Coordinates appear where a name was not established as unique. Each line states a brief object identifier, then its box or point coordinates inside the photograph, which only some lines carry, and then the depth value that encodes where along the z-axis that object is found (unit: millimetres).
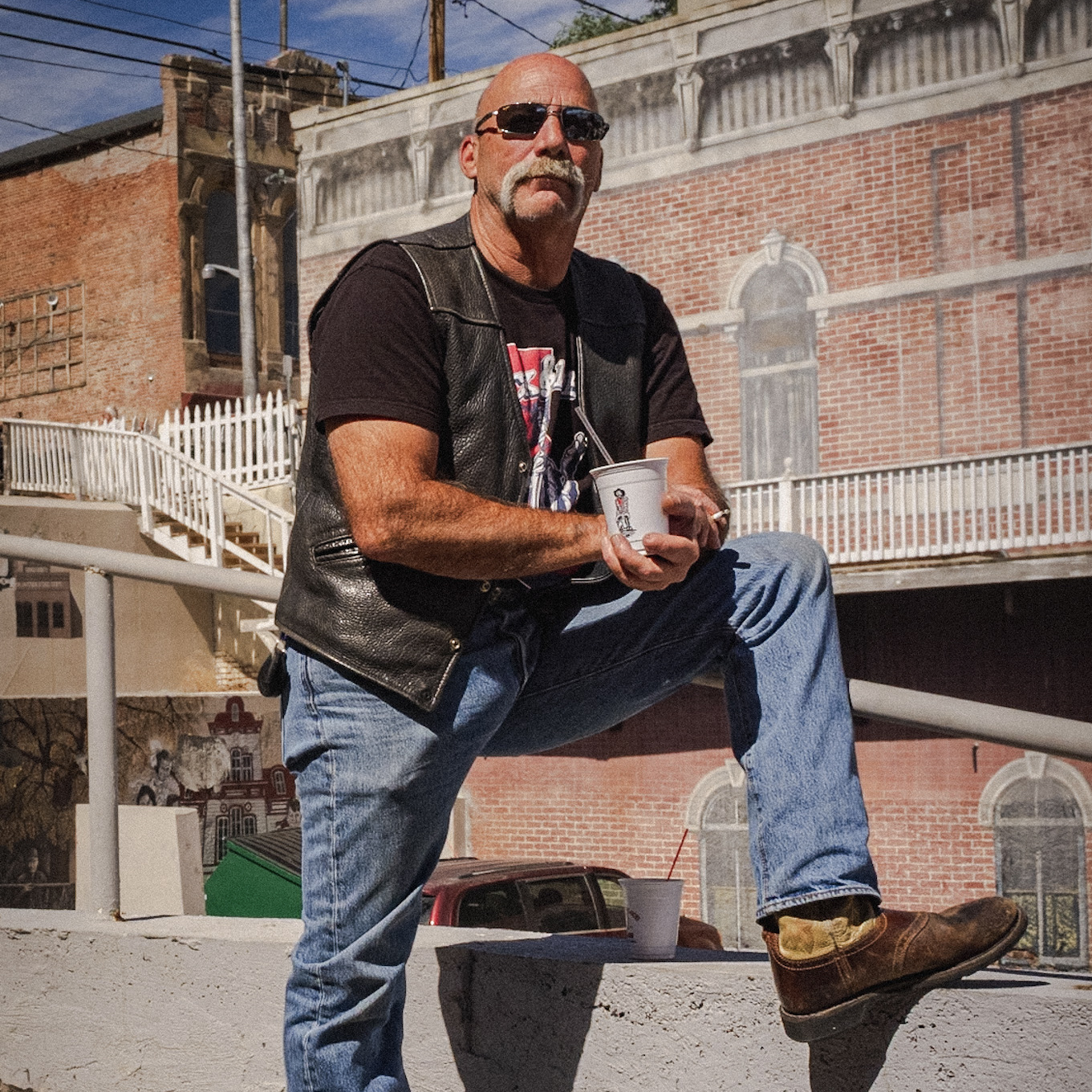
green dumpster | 10039
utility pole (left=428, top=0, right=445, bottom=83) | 21438
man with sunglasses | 1855
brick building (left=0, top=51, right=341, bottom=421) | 24141
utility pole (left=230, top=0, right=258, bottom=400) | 22375
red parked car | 8438
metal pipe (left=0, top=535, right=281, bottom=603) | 2480
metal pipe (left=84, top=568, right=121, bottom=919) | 2771
